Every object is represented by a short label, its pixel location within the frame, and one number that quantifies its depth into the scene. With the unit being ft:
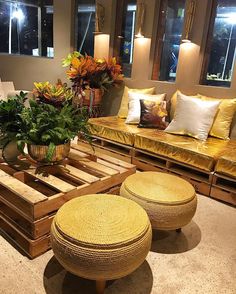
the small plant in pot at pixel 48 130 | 6.38
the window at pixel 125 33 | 13.55
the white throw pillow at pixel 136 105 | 11.65
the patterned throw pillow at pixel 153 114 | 11.07
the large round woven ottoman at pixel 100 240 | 4.14
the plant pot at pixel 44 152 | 6.46
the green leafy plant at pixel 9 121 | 6.60
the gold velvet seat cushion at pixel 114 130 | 10.52
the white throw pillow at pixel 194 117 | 9.76
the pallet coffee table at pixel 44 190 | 5.32
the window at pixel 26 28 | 17.44
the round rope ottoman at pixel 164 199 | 5.62
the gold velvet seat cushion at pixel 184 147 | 8.41
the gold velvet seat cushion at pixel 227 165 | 7.79
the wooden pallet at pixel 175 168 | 8.63
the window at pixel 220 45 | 10.63
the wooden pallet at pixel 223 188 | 8.06
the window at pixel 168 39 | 11.94
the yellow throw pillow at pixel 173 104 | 11.38
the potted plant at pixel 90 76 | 12.73
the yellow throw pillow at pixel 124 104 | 12.77
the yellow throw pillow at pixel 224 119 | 9.87
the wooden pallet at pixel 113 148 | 10.67
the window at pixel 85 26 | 15.52
